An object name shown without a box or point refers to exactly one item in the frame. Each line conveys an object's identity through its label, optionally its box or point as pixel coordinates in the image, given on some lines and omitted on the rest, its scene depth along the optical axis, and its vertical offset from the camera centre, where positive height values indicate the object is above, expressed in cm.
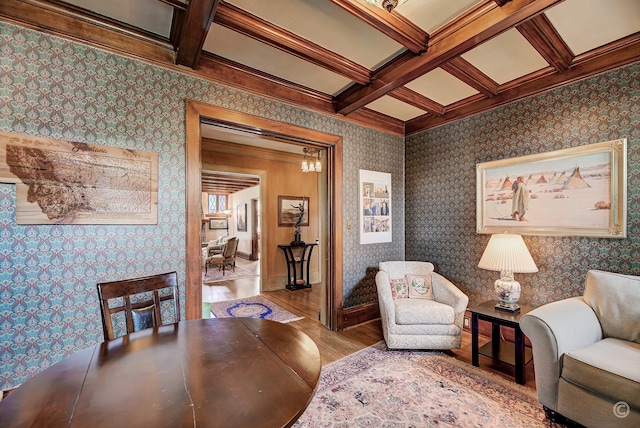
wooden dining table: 80 -60
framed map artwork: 180 +25
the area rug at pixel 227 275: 664 -159
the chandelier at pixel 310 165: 469 +84
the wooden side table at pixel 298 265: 563 -111
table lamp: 259 -50
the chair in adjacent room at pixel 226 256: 713 -111
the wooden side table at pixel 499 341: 231 -119
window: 1353 +55
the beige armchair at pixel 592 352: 156 -92
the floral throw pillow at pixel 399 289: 320 -90
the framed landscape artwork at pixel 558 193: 241 +18
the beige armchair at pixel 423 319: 277 -109
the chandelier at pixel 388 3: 147 +113
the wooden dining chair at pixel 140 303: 154 -53
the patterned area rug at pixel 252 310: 394 -148
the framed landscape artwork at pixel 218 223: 1266 -42
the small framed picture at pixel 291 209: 586 +9
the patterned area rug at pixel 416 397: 185 -141
